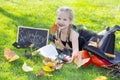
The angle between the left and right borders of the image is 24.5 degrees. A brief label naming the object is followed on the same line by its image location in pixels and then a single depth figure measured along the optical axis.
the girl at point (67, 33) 4.22
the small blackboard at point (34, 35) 4.31
